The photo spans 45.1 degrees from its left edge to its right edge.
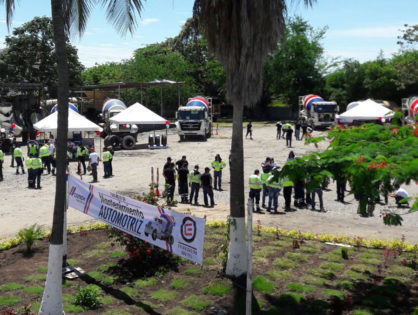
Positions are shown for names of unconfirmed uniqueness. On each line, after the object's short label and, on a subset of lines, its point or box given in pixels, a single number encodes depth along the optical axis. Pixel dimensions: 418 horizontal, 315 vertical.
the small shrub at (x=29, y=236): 13.36
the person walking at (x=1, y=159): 24.83
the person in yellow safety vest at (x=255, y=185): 18.02
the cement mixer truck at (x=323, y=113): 46.81
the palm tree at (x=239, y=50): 10.67
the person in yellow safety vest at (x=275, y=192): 18.06
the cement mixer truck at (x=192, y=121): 40.81
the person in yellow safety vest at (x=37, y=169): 22.67
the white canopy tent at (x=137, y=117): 33.09
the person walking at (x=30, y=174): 22.75
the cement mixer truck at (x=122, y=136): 36.31
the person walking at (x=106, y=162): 25.05
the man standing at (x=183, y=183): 19.98
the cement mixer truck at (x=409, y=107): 38.75
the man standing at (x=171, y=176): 19.86
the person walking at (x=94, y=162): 23.89
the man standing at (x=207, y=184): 18.80
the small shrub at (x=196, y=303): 9.93
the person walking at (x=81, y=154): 25.62
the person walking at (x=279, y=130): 42.24
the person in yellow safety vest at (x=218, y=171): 21.73
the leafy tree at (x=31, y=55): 53.38
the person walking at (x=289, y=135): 36.50
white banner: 10.54
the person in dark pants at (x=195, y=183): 19.33
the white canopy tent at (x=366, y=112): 35.00
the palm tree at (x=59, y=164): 9.02
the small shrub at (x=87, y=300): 9.86
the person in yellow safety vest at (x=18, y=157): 26.81
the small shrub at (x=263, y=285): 10.77
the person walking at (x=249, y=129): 42.13
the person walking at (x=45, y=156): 26.48
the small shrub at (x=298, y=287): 10.79
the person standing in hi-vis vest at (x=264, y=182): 18.52
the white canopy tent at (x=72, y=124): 28.70
